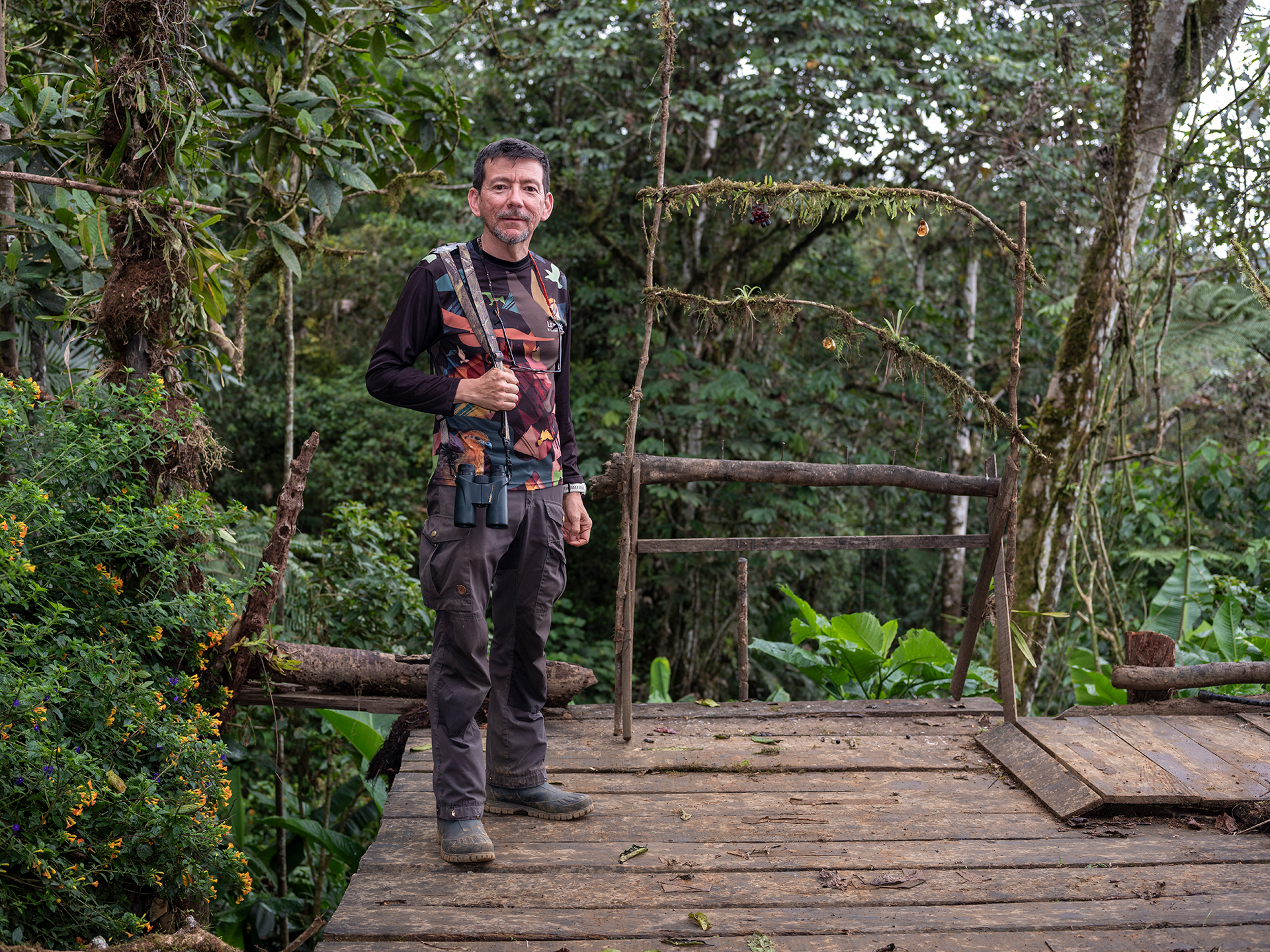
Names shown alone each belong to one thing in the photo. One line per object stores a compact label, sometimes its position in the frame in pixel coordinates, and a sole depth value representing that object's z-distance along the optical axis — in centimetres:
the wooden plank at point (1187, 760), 302
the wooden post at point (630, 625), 342
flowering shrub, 230
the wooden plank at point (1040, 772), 298
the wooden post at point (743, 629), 390
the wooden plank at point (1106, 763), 298
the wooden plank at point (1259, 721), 369
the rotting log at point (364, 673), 368
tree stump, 383
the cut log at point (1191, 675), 375
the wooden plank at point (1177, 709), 386
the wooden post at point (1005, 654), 355
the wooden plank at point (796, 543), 360
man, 264
